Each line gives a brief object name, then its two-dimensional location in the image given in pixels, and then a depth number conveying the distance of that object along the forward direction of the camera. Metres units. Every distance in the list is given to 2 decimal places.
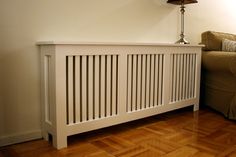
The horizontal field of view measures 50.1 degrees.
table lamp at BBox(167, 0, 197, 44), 2.01
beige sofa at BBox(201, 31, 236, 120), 1.84
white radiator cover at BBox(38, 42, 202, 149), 1.29
